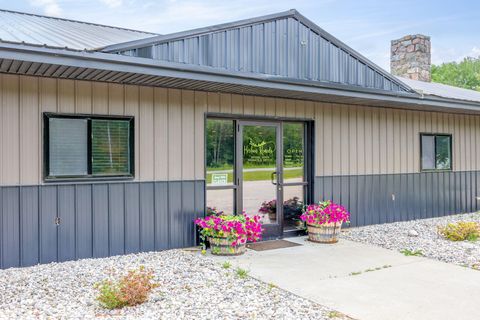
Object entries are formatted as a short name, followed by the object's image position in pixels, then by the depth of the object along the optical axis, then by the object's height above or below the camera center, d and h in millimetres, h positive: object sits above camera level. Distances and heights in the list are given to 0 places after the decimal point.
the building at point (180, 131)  5320 +445
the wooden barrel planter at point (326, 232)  6902 -1100
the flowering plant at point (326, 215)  6879 -838
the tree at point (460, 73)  45438 +8732
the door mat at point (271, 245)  6617 -1275
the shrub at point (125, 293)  3914 -1155
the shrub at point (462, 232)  7090 -1157
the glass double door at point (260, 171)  6816 -160
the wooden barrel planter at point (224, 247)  5988 -1151
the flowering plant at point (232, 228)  5949 -893
